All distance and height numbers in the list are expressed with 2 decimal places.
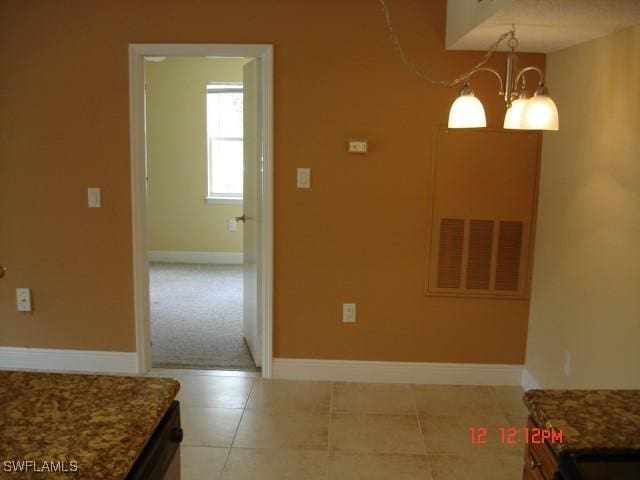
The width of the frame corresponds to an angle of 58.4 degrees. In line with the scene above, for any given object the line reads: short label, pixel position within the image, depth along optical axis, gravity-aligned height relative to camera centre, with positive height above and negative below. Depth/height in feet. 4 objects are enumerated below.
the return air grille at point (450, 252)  11.18 -1.66
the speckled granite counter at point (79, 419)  3.75 -1.94
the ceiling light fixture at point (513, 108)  6.60 +0.72
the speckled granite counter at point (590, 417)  4.37 -2.03
